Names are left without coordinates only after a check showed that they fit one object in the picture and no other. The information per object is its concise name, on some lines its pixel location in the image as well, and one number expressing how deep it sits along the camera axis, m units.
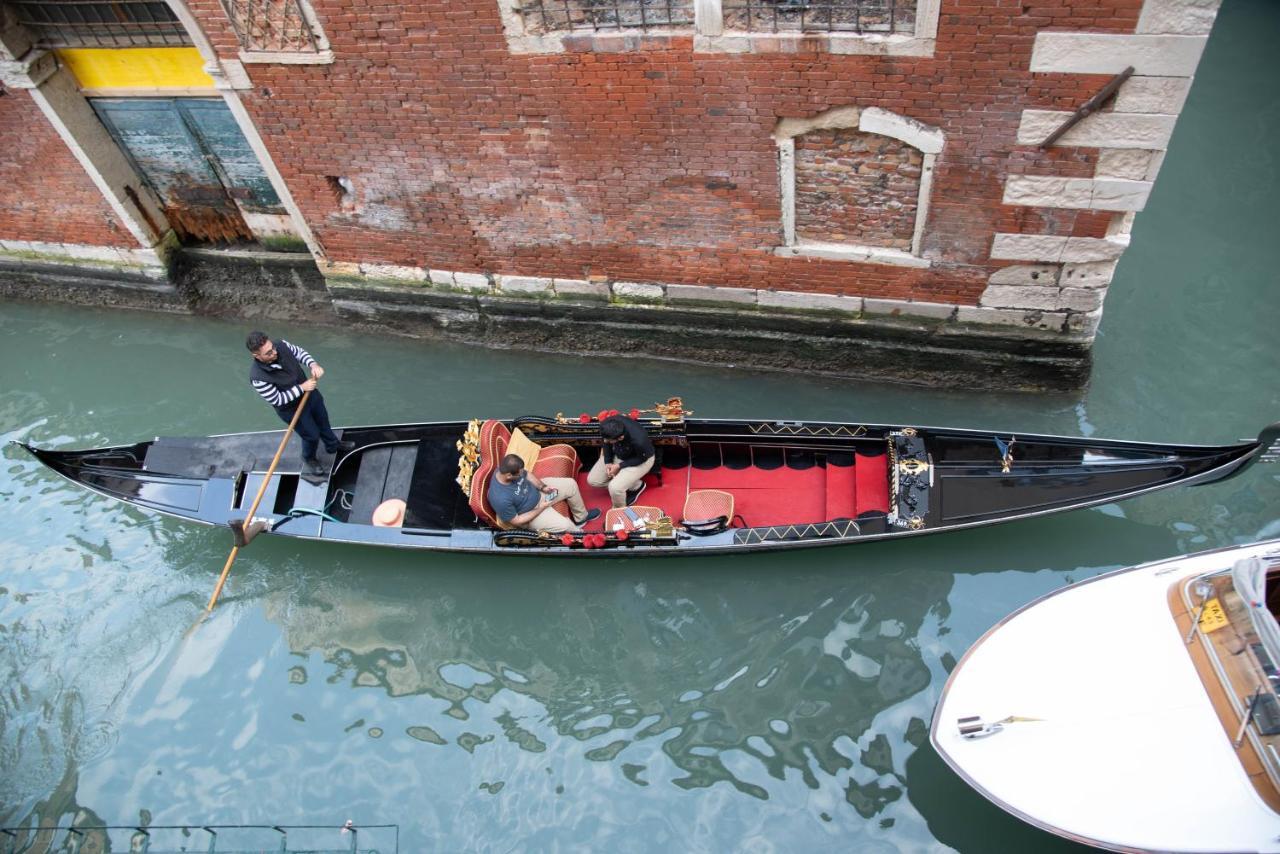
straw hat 6.05
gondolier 5.65
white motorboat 4.12
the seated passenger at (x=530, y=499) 5.46
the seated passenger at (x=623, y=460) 5.68
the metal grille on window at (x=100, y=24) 6.90
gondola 5.50
